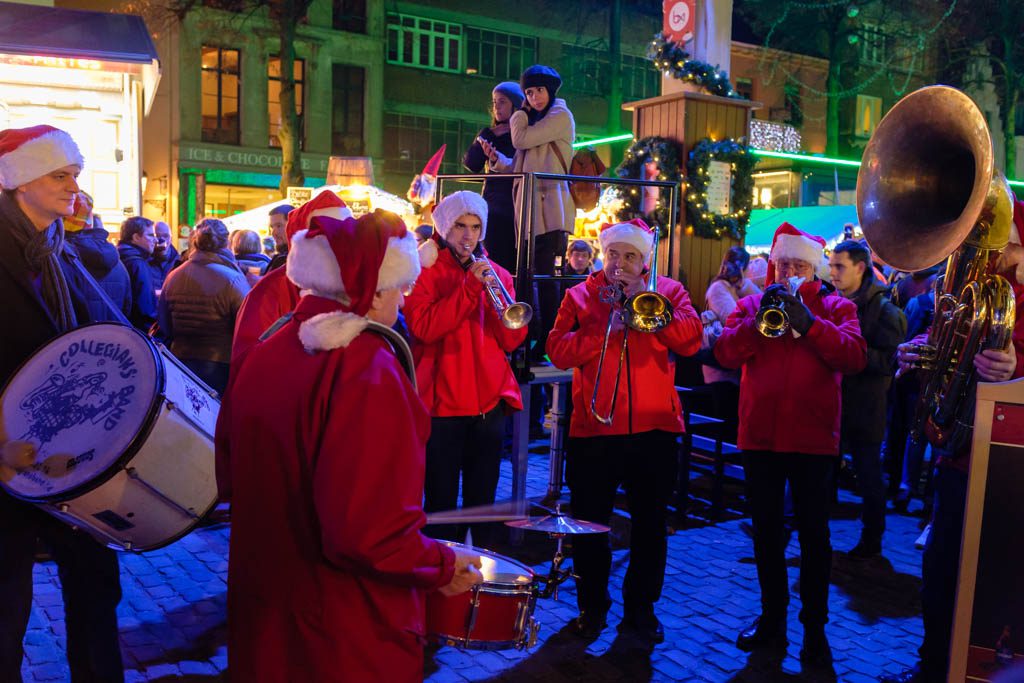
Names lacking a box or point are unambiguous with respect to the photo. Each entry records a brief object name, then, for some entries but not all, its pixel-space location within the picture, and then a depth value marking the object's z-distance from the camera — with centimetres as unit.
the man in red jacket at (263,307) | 384
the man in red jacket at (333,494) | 222
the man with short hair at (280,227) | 703
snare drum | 262
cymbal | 322
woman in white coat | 673
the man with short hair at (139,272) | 754
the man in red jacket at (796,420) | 459
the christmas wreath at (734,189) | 1069
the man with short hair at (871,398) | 633
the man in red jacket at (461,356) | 484
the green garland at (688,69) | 1090
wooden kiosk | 1080
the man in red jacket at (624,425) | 475
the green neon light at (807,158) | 1789
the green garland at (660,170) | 1037
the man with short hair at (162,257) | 948
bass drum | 309
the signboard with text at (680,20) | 1112
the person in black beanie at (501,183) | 701
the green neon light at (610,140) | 1645
